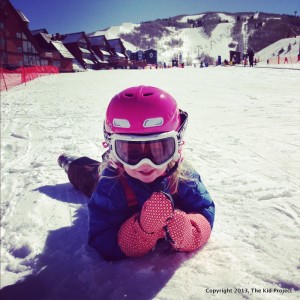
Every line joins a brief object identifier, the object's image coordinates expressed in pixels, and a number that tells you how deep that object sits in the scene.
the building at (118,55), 68.88
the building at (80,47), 56.69
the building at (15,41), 39.78
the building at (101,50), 64.75
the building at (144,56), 87.06
